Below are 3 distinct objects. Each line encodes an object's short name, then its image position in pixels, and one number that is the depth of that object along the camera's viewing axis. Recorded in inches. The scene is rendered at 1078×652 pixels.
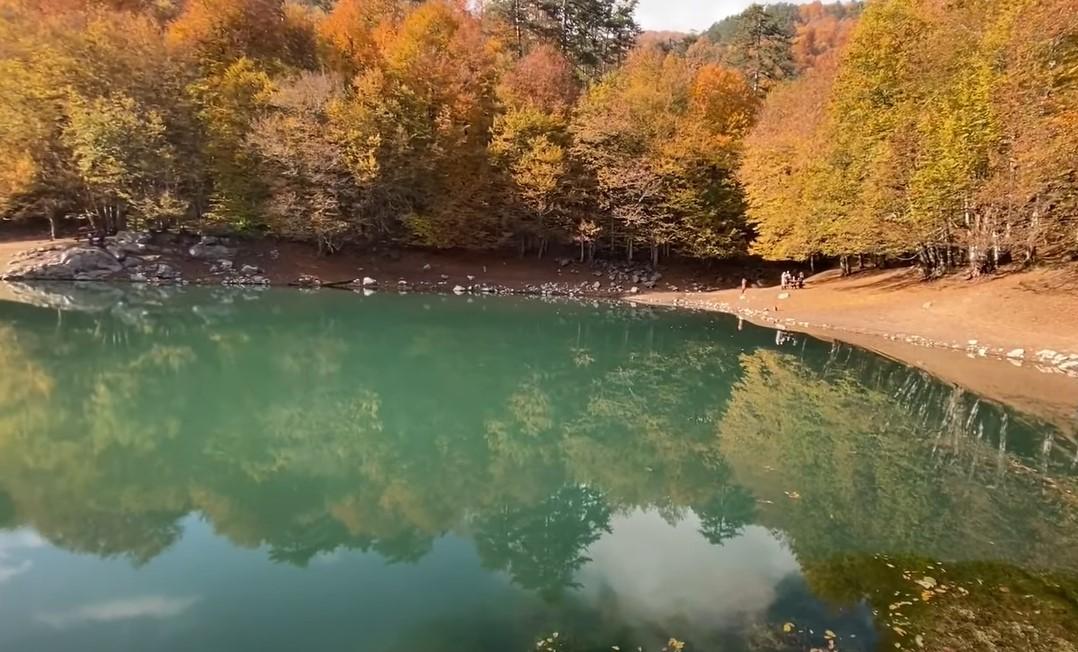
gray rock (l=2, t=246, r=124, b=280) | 1328.7
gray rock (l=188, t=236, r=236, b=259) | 1489.9
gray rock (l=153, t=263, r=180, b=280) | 1418.6
